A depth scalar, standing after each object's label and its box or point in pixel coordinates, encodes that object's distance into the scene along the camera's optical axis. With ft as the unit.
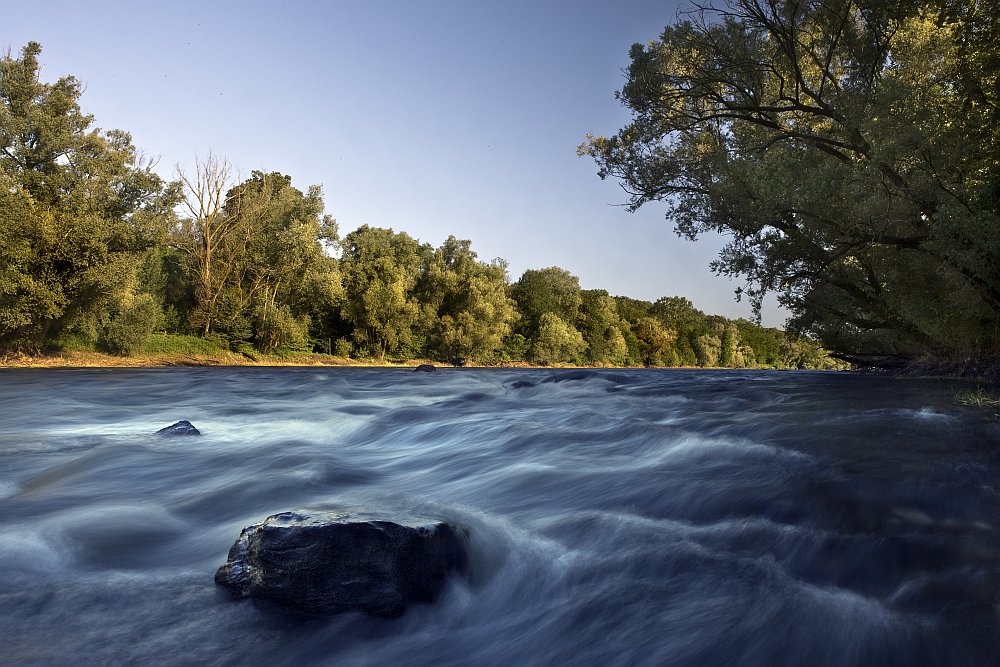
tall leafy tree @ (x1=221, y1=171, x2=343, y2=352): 159.63
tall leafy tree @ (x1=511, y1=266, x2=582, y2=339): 256.93
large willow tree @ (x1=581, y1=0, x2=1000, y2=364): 42.04
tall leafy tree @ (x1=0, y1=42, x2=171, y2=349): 104.17
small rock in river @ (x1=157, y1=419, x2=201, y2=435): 34.12
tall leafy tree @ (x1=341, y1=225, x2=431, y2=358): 179.52
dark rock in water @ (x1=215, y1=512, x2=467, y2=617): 11.76
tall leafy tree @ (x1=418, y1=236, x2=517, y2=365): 196.34
